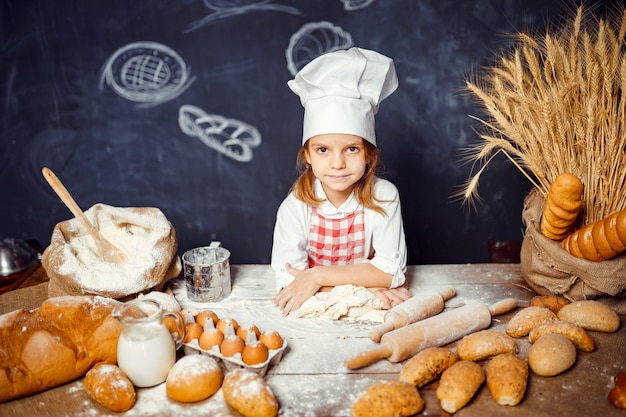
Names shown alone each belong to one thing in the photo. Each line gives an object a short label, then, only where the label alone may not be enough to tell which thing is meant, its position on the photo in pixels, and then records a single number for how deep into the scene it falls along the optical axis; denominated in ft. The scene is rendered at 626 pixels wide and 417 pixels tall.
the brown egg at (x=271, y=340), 4.36
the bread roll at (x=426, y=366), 3.98
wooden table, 3.79
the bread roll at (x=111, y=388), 3.80
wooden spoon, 4.95
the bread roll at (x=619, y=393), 3.68
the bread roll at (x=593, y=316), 4.61
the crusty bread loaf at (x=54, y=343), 3.90
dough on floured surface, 5.11
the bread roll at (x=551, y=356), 4.06
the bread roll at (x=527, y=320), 4.66
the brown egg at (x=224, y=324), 4.56
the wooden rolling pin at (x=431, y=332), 4.32
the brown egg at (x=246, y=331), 4.48
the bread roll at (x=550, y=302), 5.03
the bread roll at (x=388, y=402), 3.62
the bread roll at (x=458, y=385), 3.72
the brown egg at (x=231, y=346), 4.23
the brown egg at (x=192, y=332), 4.45
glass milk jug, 4.02
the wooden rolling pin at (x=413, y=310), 4.75
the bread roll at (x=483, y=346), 4.27
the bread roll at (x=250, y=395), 3.67
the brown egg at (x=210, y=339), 4.33
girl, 5.25
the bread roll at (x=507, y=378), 3.76
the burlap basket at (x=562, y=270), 4.76
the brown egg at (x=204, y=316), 4.72
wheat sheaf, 4.80
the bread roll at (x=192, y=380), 3.88
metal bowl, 6.91
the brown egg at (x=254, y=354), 4.11
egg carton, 4.12
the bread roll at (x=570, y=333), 4.34
